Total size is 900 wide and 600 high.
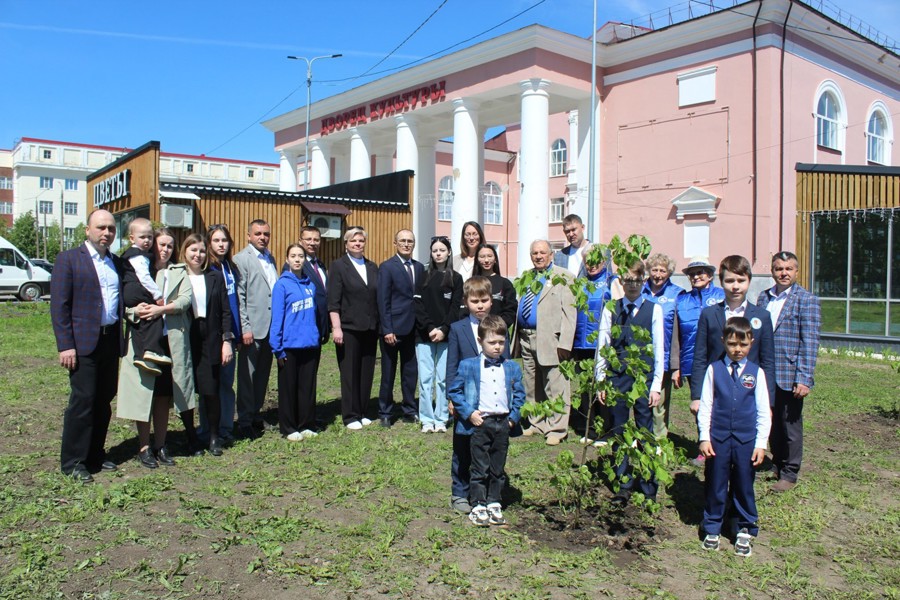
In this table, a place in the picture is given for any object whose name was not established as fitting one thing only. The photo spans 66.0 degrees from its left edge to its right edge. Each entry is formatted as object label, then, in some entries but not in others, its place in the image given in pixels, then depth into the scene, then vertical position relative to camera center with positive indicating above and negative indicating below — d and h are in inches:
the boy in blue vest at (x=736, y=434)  165.2 -33.5
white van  1079.0 +26.9
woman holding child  210.4 -26.6
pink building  832.9 +242.7
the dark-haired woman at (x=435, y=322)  271.7 -11.3
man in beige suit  247.3 -16.2
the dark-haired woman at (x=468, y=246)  275.7 +18.8
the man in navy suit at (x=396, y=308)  273.3 -5.8
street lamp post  1197.1 +257.0
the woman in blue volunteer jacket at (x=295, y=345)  255.8 -19.2
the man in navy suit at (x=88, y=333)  194.5 -11.7
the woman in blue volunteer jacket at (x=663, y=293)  230.2 +0.3
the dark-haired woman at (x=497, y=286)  261.7 +2.9
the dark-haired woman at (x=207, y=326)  226.8 -10.9
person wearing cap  233.1 -6.7
